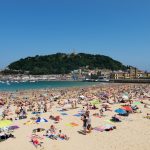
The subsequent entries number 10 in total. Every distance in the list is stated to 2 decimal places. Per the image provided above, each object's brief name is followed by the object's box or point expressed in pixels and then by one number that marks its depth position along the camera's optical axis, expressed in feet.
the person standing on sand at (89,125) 29.52
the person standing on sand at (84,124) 29.40
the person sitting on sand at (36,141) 25.31
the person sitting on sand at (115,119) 34.37
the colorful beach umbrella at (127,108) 39.20
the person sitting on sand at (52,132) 27.51
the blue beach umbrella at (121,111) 37.90
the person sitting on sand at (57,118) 35.78
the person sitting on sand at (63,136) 27.17
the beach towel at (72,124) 32.73
